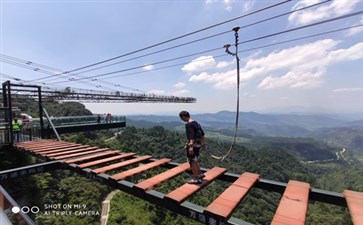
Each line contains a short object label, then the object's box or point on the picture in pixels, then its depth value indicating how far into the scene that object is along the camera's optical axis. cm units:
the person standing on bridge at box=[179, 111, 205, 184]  441
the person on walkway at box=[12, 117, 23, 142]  1220
